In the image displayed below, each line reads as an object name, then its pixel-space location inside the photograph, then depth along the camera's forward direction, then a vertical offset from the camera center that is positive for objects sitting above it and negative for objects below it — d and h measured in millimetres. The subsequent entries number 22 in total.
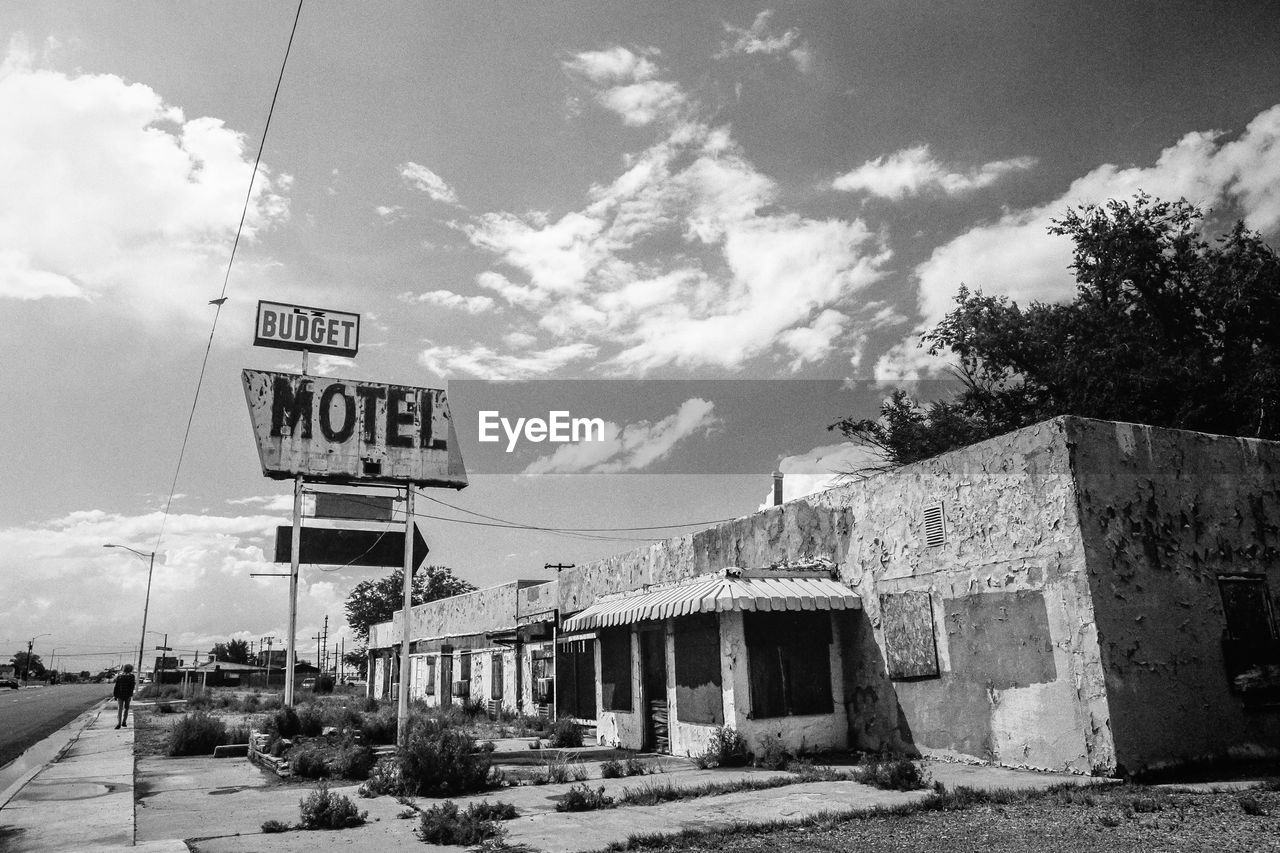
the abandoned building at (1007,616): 9703 -40
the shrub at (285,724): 16016 -1616
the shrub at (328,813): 8266 -1712
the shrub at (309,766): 12484 -1874
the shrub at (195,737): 16766 -1886
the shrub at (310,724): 16484 -1683
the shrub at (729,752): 11938 -1828
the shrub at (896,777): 9156 -1761
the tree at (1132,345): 25422 +8657
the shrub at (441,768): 10289 -1654
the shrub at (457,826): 7434 -1732
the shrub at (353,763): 12266 -1848
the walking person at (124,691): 23922 -1290
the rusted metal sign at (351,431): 16656 +4107
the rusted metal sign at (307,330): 19547 +7158
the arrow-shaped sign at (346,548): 23641 +2519
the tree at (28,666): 142500 -3129
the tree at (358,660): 88812 -2623
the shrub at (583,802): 8891 -1836
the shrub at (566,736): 16016 -2045
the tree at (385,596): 73125 +3326
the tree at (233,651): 128250 -1682
